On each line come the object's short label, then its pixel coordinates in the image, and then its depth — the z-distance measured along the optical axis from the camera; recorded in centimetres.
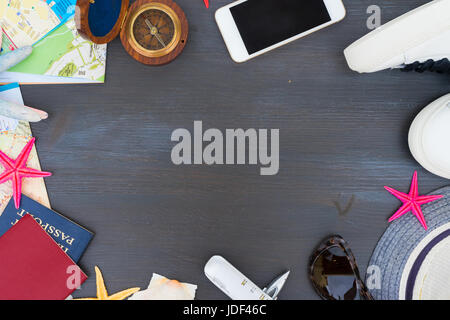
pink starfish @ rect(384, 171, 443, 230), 57
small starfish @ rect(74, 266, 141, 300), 58
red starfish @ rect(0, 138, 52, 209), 57
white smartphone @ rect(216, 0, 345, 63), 56
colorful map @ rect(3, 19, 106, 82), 58
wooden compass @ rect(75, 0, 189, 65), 56
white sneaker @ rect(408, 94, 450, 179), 52
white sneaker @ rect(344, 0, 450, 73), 46
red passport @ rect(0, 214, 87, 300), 58
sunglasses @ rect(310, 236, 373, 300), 57
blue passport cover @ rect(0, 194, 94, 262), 58
